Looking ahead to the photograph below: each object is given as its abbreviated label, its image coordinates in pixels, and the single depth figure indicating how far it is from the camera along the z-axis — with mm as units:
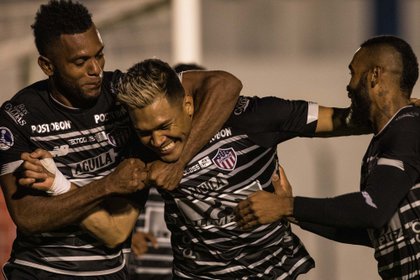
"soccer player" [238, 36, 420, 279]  9211
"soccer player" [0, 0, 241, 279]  10320
